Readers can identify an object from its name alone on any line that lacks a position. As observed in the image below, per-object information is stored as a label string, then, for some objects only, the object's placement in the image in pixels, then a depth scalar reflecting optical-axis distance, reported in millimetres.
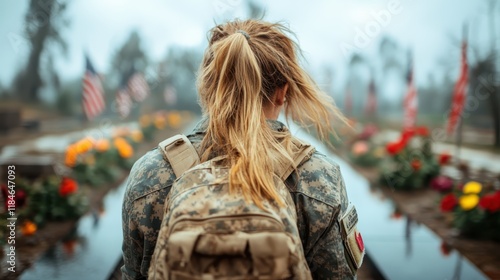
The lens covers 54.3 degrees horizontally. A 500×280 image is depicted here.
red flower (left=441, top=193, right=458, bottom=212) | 5711
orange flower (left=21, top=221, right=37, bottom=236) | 5090
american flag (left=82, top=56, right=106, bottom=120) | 7984
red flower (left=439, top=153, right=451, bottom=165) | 8148
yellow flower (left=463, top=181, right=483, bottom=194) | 5633
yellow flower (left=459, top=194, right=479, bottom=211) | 5488
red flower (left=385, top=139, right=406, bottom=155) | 8203
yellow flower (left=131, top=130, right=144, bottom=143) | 11172
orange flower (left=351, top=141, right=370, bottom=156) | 10990
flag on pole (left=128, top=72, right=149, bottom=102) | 9789
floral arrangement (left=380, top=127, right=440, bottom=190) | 7988
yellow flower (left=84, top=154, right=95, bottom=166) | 8134
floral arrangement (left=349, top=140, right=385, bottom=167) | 10773
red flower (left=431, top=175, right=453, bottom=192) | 6984
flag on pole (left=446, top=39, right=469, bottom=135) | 7680
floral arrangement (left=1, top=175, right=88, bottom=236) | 5539
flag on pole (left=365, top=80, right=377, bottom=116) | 11727
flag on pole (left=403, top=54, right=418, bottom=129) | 9180
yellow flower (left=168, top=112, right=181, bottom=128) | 12403
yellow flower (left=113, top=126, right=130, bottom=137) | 10519
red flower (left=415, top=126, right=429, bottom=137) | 8430
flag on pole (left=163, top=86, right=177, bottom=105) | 10945
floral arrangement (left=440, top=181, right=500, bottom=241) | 5129
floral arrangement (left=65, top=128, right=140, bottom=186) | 7734
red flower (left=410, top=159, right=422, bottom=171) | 7961
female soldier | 1421
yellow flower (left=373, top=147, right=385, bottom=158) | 10742
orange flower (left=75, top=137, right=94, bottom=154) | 7523
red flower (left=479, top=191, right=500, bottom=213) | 5086
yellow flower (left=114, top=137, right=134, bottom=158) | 9288
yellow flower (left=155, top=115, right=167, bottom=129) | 12442
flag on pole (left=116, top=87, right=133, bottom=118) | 9641
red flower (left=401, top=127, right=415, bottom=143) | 8422
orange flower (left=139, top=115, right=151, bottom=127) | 11906
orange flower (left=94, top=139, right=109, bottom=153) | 8867
